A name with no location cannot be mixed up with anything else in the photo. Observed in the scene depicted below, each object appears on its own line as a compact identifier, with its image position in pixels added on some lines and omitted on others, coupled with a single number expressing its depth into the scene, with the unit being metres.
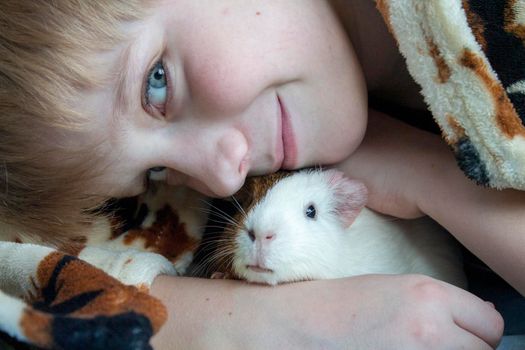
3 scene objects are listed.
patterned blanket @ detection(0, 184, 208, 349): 0.28
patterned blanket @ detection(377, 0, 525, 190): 0.34
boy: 0.34
